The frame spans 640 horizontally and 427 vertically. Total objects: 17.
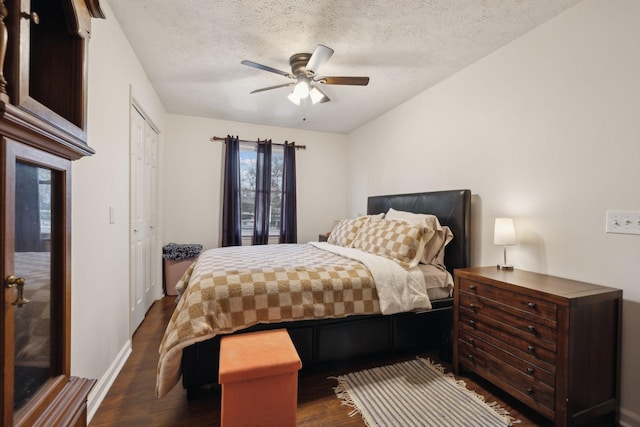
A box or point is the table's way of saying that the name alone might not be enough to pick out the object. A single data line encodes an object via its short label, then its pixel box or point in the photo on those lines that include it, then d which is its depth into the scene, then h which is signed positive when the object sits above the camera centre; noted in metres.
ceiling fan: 2.39 +1.12
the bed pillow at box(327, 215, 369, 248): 3.06 -0.24
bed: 1.65 -0.79
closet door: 2.64 -0.11
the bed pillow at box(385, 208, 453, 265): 2.47 -0.26
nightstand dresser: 1.45 -0.73
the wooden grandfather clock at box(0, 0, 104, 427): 0.56 +0.02
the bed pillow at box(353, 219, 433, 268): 2.30 -0.26
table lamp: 2.06 -0.15
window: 4.46 +0.36
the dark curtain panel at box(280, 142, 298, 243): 4.54 +0.19
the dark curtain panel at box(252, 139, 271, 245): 4.41 +0.27
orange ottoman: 1.37 -0.87
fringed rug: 1.61 -1.17
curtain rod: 4.25 +1.05
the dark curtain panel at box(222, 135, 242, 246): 4.24 +0.16
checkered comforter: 1.62 -0.56
